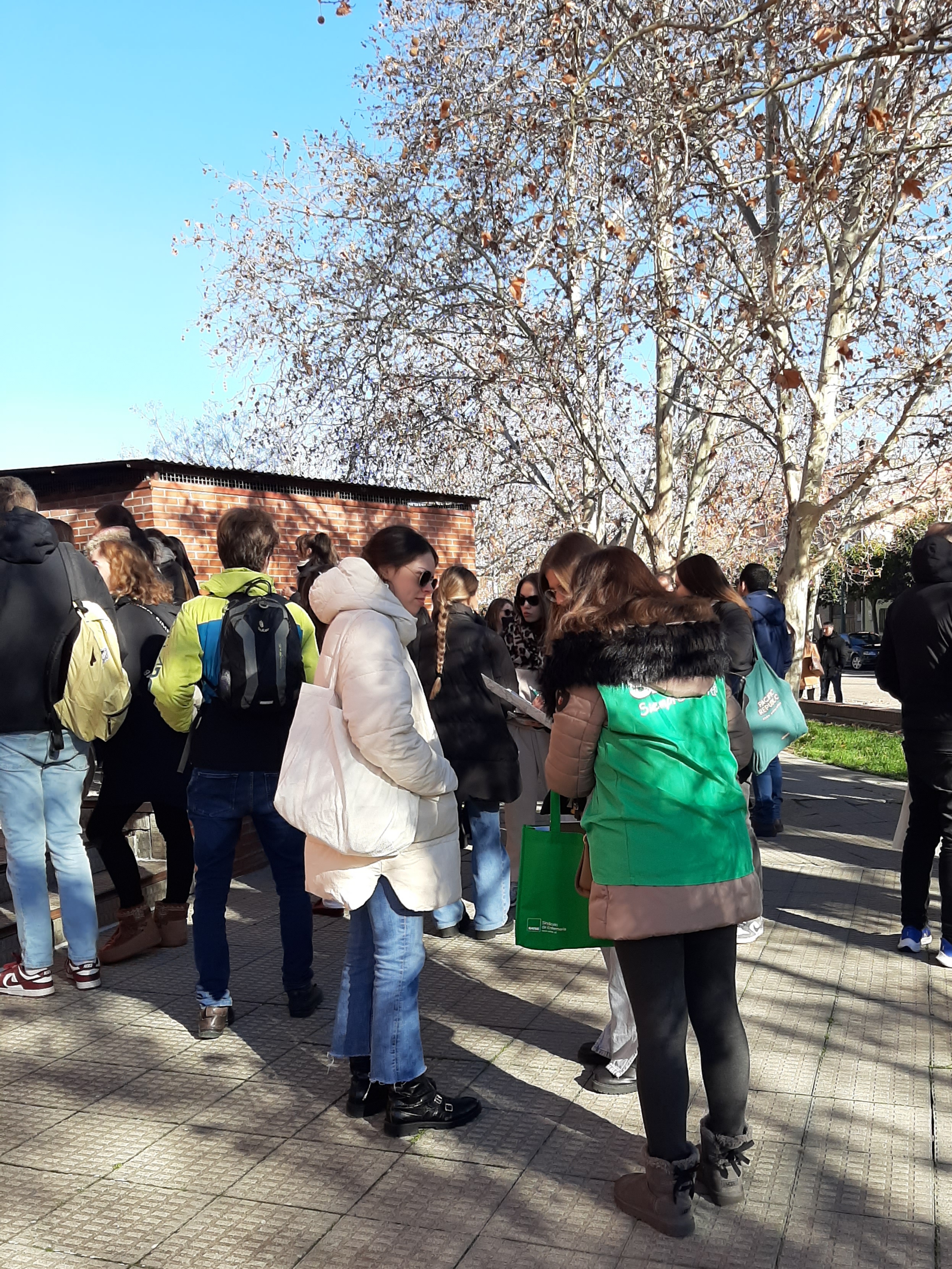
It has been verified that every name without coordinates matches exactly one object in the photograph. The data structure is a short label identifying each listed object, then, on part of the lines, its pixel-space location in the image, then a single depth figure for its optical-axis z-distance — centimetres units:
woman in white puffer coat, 347
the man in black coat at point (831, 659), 2380
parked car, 4562
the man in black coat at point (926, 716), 522
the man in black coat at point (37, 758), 486
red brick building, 1107
